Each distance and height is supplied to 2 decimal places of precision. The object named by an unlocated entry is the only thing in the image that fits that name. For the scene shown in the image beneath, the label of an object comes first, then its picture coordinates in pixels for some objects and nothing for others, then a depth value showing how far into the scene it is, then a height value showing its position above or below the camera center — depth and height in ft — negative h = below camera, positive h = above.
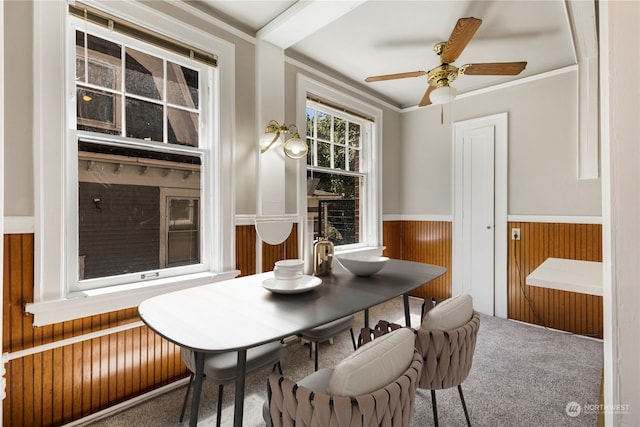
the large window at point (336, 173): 10.80 +1.51
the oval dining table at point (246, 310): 3.47 -1.30
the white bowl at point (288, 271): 5.16 -0.95
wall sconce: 8.42 +1.98
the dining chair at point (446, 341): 4.52 -1.89
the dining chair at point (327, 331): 6.56 -2.53
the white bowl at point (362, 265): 5.98 -0.99
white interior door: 11.54 +0.01
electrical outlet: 11.23 -0.77
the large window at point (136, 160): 6.25 +1.22
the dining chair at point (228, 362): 4.89 -2.42
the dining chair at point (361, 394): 3.01 -1.81
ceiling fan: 6.76 +3.41
